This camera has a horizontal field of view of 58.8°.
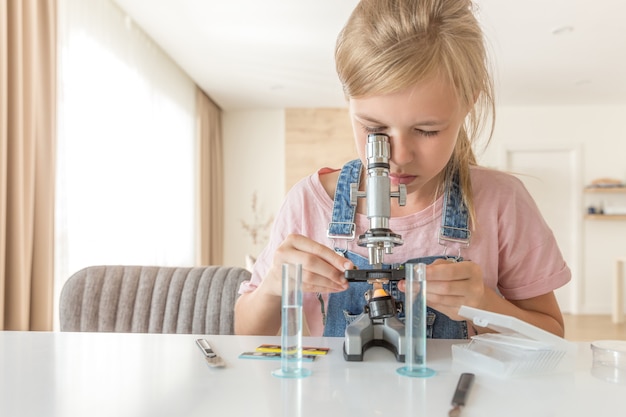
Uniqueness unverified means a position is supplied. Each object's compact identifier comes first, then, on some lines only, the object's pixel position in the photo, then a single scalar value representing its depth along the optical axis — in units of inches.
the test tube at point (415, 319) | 27.3
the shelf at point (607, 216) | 262.8
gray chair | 60.6
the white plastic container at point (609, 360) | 27.6
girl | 33.9
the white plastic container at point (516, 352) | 27.0
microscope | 29.9
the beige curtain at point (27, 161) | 99.8
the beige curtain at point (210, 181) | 248.4
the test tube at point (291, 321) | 27.2
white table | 22.1
